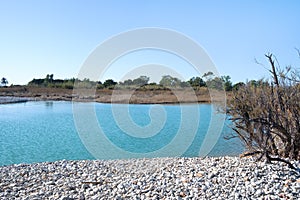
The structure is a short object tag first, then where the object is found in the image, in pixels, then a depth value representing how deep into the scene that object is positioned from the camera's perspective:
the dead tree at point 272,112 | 3.77
